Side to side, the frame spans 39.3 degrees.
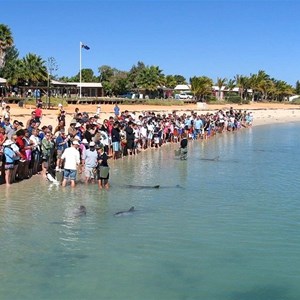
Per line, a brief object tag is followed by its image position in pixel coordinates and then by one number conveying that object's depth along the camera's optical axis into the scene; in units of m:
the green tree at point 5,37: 51.99
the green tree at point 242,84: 87.01
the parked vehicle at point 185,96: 76.88
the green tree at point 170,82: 80.92
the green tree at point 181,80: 103.87
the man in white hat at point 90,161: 11.34
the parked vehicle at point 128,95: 69.42
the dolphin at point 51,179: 12.02
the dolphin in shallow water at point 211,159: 17.77
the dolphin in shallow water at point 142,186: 11.96
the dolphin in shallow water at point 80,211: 9.10
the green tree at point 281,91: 98.98
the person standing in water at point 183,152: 17.00
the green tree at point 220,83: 84.75
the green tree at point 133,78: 72.09
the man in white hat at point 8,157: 10.80
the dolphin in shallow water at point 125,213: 9.07
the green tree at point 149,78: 70.10
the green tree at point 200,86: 71.69
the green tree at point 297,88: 116.25
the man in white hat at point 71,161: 10.99
